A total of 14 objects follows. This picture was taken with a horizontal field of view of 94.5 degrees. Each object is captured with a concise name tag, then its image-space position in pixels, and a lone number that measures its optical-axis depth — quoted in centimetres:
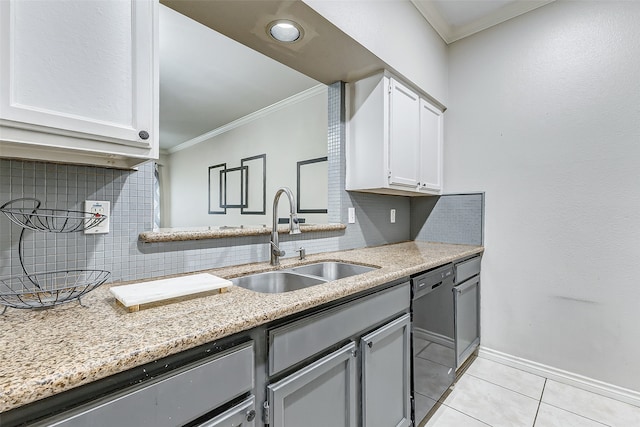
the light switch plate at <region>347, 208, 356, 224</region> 220
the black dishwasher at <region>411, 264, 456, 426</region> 153
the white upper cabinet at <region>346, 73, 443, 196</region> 200
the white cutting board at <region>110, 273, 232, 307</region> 86
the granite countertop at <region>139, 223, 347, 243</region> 121
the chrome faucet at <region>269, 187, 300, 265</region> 152
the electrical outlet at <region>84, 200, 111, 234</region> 107
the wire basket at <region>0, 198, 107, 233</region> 92
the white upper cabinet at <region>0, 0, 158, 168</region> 72
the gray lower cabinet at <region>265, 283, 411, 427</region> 93
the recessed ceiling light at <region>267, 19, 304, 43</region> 145
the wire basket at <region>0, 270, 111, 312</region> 85
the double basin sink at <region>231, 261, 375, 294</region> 140
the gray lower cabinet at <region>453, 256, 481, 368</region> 197
